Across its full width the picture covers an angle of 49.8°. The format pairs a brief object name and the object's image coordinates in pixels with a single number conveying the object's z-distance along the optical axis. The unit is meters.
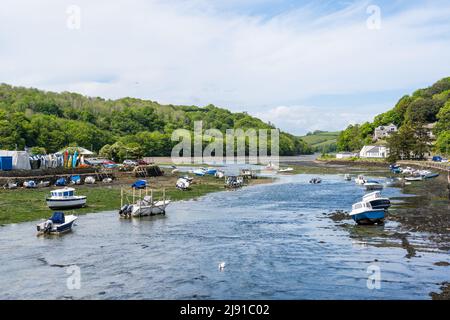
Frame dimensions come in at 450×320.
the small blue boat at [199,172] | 124.22
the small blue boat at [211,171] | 125.81
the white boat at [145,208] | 57.38
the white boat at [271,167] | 172.00
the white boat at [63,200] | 59.88
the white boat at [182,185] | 88.78
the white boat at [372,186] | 88.44
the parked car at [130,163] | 119.35
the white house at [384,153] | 194.75
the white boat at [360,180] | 102.78
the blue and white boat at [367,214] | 50.09
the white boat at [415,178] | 107.25
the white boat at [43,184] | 83.50
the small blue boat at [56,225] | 45.06
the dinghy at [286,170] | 160.48
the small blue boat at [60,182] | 86.75
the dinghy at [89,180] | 91.62
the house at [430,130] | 190.80
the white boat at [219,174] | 120.12
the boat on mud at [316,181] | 111.15
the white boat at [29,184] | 81.71
